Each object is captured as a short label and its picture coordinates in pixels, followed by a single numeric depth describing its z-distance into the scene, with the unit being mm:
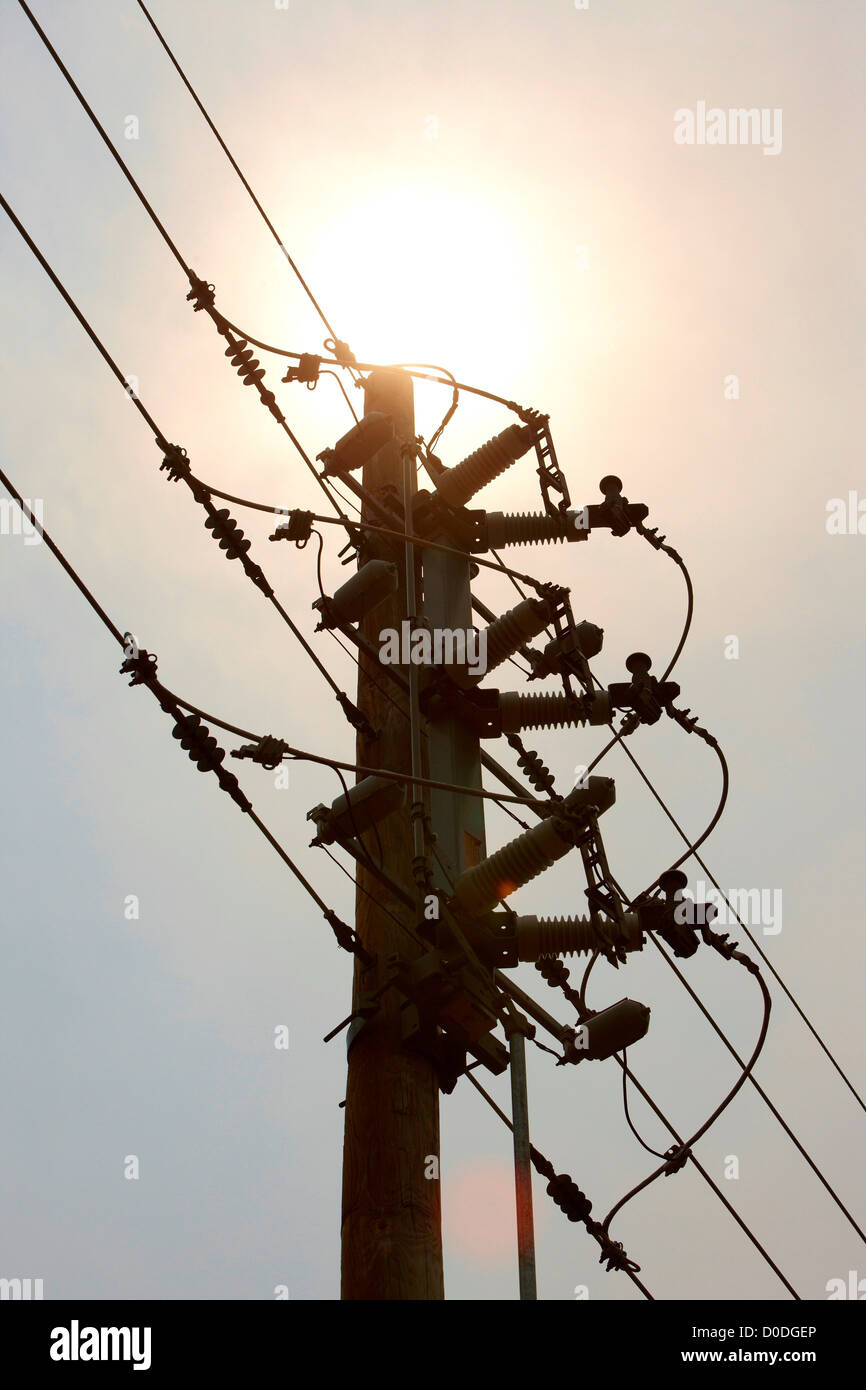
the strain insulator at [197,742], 13578
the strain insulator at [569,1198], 15336
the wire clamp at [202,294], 17016
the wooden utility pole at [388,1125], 12352
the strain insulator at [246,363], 17219
